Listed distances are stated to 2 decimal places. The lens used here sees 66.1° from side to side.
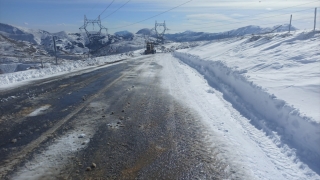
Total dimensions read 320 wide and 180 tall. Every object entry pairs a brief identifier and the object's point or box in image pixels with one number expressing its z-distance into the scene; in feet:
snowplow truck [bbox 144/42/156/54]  184.94
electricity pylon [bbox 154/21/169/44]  249.96
